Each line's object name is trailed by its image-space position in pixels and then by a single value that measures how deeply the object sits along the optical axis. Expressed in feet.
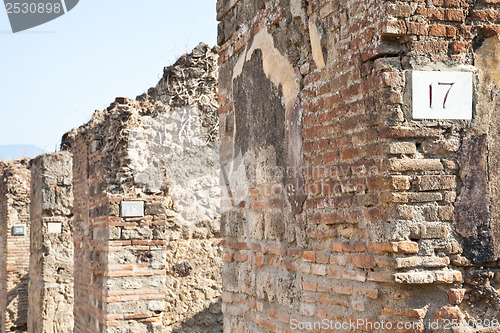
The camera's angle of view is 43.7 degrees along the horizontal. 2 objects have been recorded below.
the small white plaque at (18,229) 46.96
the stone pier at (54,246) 34.63
